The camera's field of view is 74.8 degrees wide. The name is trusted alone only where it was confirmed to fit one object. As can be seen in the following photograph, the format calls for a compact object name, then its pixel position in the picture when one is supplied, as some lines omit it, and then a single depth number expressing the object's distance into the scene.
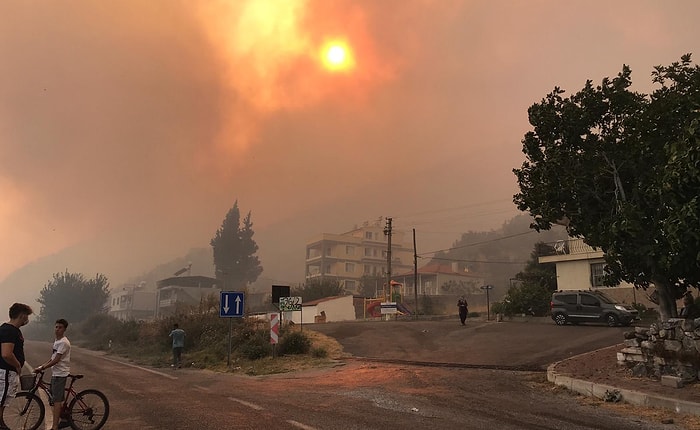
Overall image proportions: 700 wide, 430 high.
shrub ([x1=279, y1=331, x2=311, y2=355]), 19.34
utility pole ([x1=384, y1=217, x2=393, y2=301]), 44.94
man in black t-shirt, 6.31
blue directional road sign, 17.62
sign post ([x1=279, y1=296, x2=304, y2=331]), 19.59
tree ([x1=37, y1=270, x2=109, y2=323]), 85.50
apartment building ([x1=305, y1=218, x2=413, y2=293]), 101.38
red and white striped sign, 18.25
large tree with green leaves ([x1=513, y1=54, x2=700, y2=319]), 11.34
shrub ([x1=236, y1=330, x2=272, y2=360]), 19.14
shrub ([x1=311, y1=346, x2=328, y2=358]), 18.84
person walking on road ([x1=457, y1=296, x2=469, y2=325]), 26.92
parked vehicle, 23.44
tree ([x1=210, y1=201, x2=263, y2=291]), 108.12
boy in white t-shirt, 7.05
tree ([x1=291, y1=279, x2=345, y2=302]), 60.75
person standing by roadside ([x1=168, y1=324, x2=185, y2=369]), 19.36
